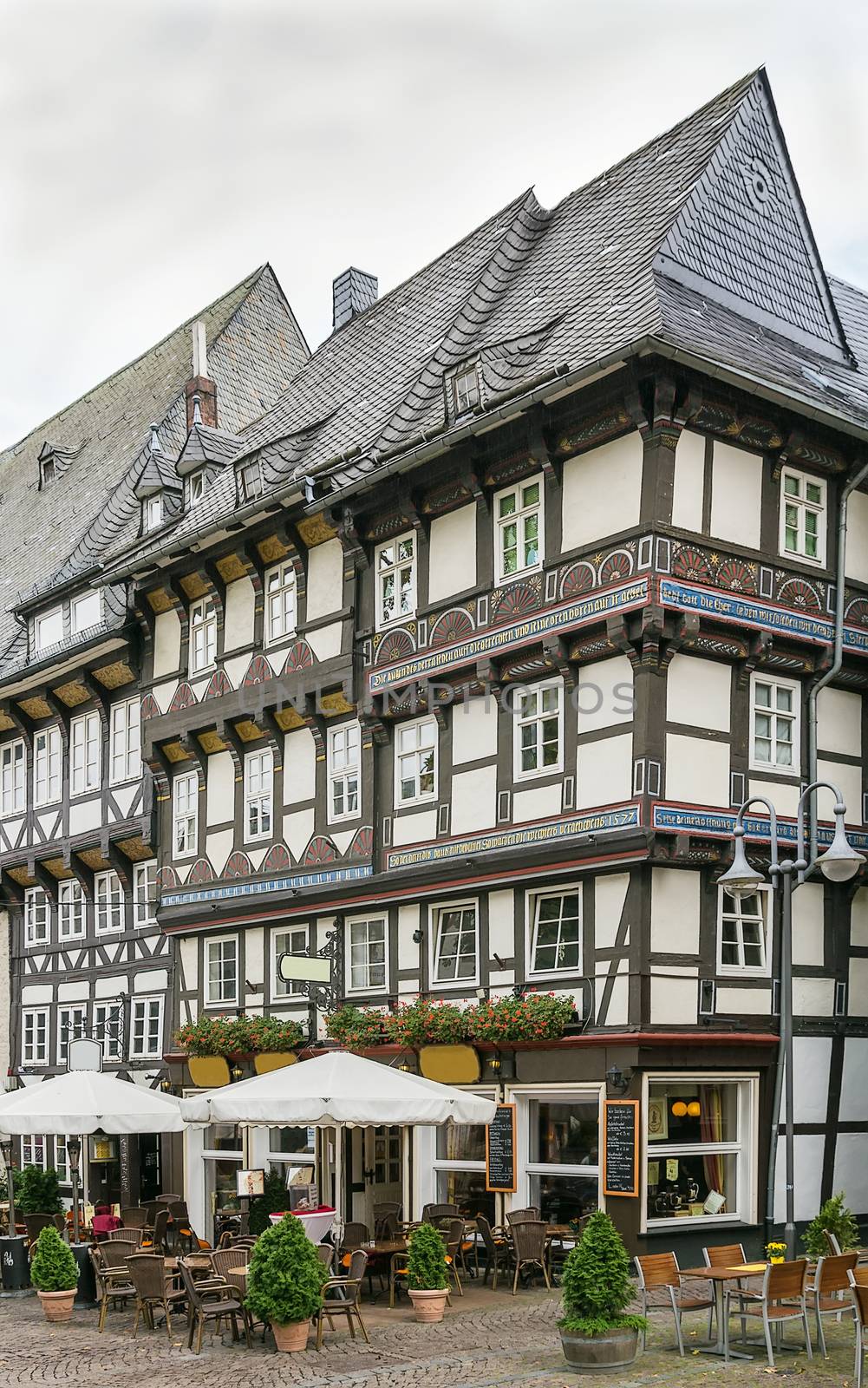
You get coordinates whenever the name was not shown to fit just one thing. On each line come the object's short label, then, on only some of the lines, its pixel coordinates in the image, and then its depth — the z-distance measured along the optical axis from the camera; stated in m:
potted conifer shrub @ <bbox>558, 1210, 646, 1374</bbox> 14.31
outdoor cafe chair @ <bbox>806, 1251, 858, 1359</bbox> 14.39
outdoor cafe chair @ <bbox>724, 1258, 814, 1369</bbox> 14.12
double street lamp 16.50
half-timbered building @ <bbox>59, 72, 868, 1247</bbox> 20.91
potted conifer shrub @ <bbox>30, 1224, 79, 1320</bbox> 19.56
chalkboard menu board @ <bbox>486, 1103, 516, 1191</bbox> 21.98
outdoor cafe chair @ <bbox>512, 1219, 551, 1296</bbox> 19.47
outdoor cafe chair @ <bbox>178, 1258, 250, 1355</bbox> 16.72
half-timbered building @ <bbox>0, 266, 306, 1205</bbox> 32.47
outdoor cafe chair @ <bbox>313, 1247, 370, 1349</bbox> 16.80
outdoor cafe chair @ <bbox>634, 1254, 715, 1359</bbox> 15.01
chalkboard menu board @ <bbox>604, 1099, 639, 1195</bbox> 19.98
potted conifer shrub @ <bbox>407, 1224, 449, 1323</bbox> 17.53
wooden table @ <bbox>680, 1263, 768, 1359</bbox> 14.61
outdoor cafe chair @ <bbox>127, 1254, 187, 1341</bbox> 18.17
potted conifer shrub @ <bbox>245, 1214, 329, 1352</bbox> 16.19
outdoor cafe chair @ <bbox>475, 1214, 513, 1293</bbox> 19.73
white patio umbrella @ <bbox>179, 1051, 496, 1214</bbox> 18.30
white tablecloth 18.44
